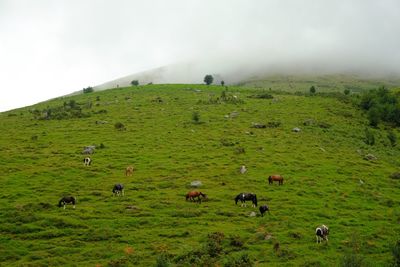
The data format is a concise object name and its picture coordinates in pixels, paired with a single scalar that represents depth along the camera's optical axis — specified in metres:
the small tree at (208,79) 153.12
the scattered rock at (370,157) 63.09
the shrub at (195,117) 79.22
